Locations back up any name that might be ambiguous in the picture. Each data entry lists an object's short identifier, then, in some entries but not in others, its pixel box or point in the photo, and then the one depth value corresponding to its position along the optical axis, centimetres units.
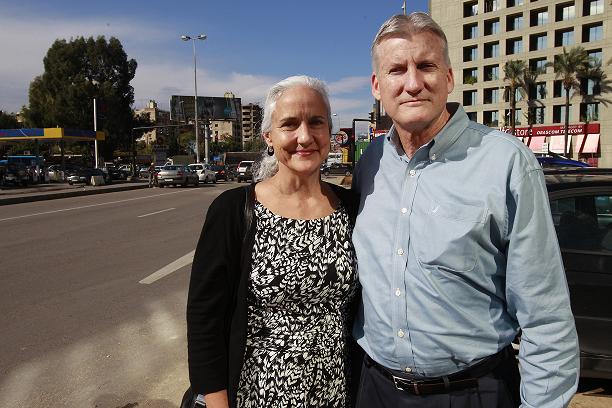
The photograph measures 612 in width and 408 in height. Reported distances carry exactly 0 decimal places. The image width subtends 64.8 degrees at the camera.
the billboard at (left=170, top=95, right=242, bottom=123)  7912
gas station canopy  3600
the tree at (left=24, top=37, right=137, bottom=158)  5416
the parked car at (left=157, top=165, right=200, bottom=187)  3053
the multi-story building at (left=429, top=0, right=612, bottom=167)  5031
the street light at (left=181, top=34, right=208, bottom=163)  5256
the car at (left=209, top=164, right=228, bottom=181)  4141
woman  179
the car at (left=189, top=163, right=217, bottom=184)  3550
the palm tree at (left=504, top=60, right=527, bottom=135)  5369
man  150
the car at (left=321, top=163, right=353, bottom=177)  4935
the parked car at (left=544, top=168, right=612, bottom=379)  307
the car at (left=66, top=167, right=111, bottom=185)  3531
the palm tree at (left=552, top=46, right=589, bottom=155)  4944
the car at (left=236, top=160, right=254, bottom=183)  3828
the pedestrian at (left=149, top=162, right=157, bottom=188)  3233
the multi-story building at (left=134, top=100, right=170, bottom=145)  15175
